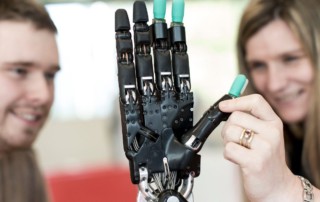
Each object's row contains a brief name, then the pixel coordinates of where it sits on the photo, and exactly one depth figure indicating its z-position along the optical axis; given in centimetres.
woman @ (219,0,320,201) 134
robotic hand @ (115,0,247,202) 72
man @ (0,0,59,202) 115
